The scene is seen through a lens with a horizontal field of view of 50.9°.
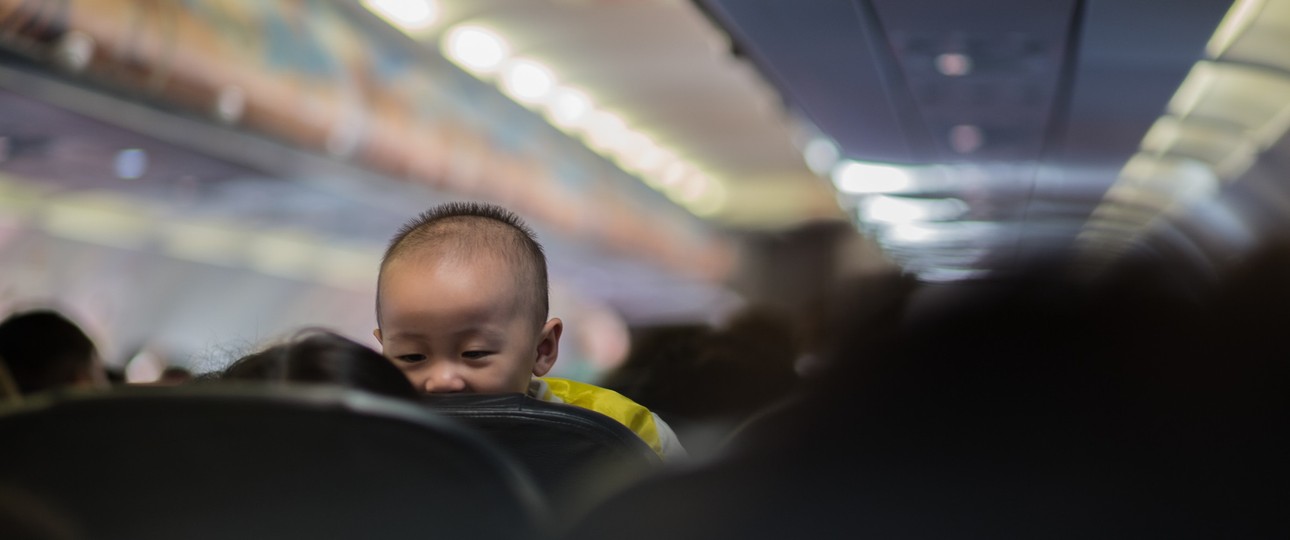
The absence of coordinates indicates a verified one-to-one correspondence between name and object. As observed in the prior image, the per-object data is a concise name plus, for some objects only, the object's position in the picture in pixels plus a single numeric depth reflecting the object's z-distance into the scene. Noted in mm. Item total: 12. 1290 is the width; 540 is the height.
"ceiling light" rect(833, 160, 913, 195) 9992
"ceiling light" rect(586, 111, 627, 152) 11315
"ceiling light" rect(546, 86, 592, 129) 10172
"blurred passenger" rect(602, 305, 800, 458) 3018
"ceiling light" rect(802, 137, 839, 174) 8961
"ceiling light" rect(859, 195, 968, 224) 11523
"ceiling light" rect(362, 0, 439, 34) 7457
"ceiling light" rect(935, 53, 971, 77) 6016
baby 1873
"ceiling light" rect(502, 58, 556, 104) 9133
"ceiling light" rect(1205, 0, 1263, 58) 5103
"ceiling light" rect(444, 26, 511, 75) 8297
